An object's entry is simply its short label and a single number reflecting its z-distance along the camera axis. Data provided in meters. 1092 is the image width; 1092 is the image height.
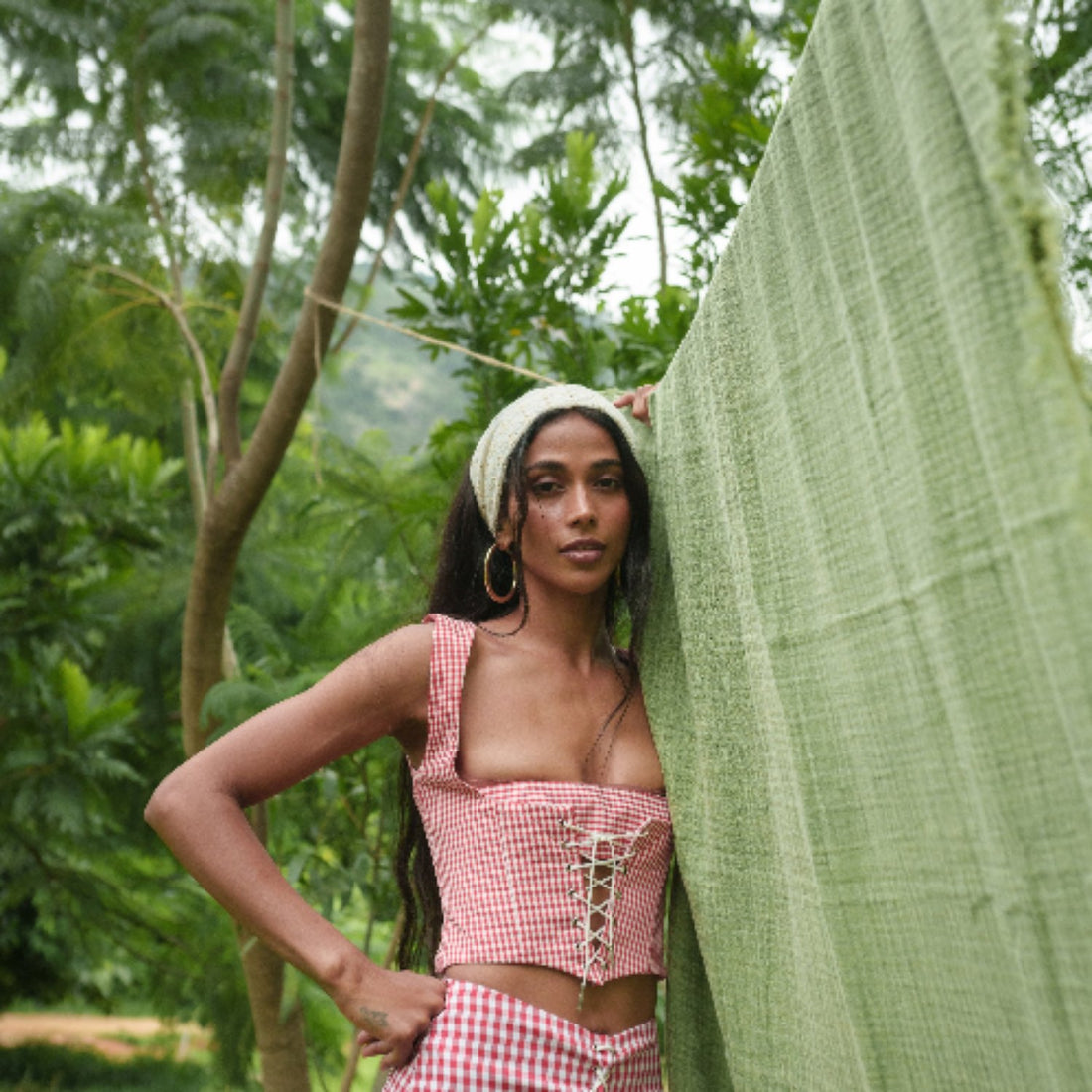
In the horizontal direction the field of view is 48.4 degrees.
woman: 1.52
